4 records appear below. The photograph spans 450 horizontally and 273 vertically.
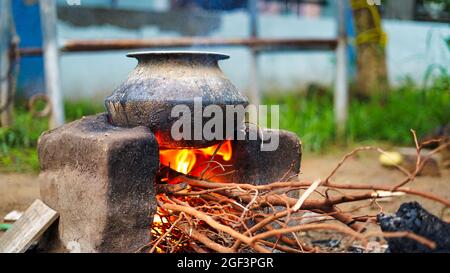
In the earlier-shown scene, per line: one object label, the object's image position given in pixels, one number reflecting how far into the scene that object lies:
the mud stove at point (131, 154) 2.36
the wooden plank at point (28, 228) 2.52
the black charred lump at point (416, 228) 2.04
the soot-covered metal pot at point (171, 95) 2.52
